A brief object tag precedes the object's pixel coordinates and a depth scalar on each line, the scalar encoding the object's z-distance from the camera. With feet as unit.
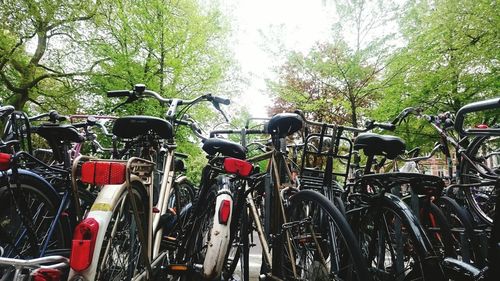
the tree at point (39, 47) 29.25
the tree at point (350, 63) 27.14
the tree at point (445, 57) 23.07
